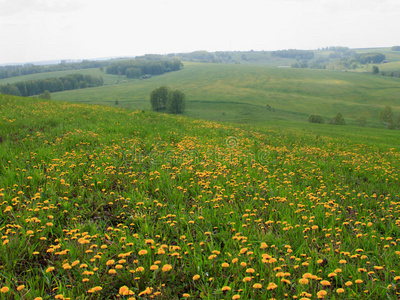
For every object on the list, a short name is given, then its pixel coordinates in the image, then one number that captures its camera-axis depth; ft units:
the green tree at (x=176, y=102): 261.93
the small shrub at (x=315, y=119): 226.71
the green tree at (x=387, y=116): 232.12
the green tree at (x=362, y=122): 229.25
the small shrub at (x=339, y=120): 222.48
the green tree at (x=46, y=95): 273.70
